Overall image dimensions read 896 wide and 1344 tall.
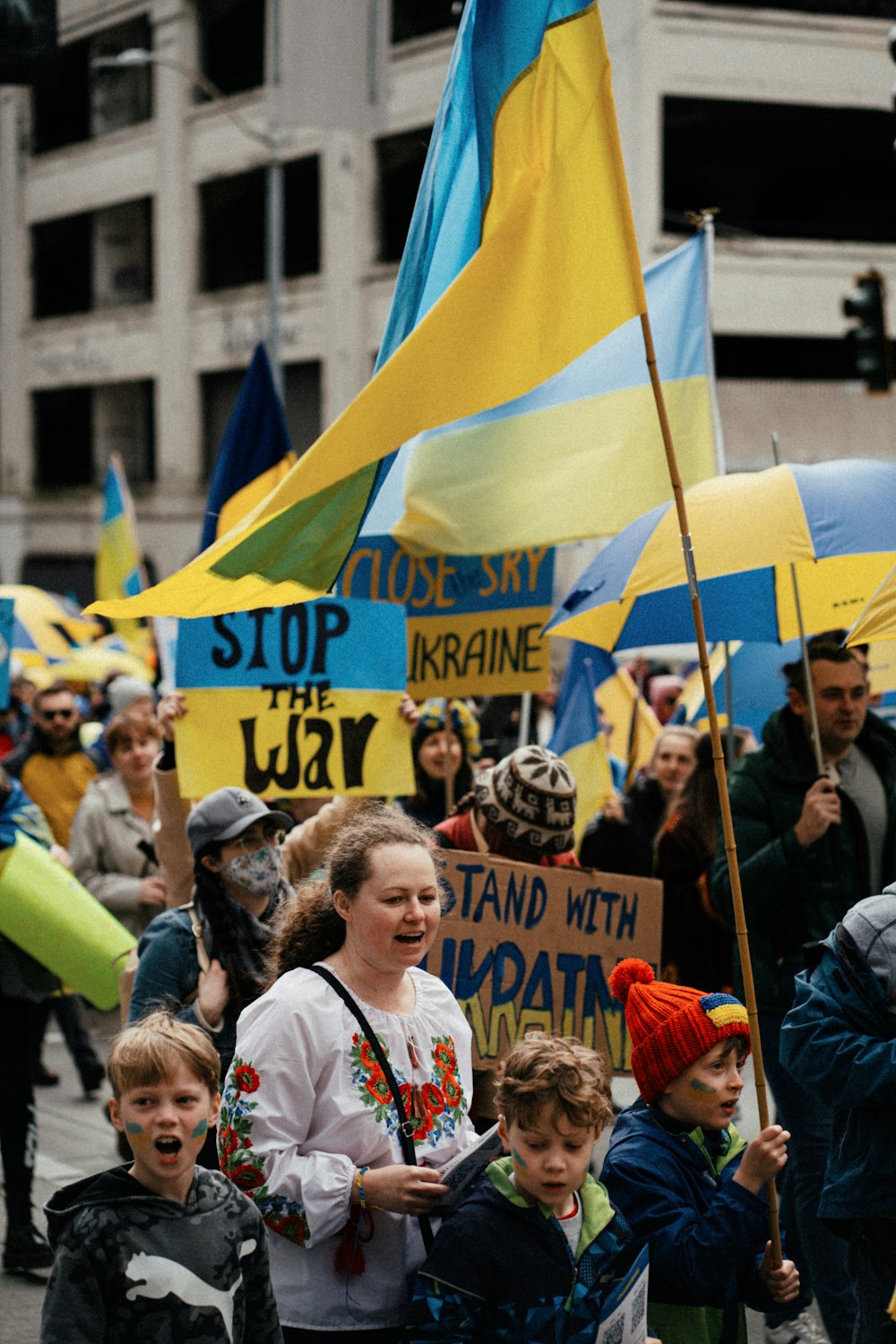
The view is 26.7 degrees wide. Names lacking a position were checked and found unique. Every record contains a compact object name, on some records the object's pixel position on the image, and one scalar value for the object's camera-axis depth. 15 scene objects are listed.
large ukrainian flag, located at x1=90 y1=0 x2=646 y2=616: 3.87
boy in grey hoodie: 3.11
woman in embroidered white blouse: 3.35
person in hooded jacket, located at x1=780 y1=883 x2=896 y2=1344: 3.79
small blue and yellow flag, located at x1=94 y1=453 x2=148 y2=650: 16.09
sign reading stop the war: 6.16
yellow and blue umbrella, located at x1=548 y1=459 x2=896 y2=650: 5.33
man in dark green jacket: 5.34
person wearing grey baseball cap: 4.58
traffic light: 14.02
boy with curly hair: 3.17
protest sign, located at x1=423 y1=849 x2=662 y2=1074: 5.08
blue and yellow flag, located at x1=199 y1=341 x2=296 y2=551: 8.07
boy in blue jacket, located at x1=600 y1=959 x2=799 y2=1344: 3.45
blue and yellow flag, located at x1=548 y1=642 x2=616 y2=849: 9.03
